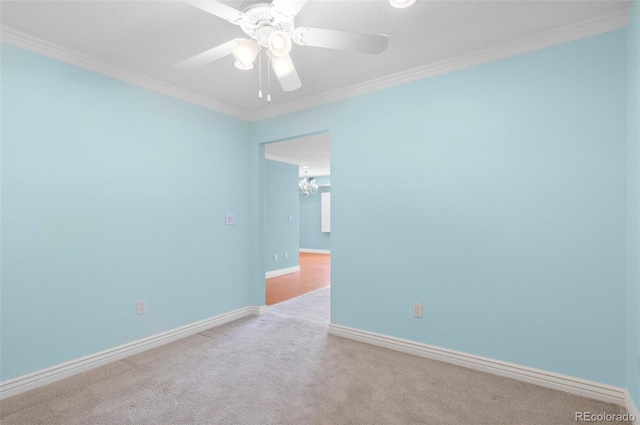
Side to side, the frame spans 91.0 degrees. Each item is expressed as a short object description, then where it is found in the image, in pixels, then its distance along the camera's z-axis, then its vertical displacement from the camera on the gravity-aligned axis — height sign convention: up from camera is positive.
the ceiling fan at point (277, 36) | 1.50 +0.90
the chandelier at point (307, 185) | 9.65 +0.83
